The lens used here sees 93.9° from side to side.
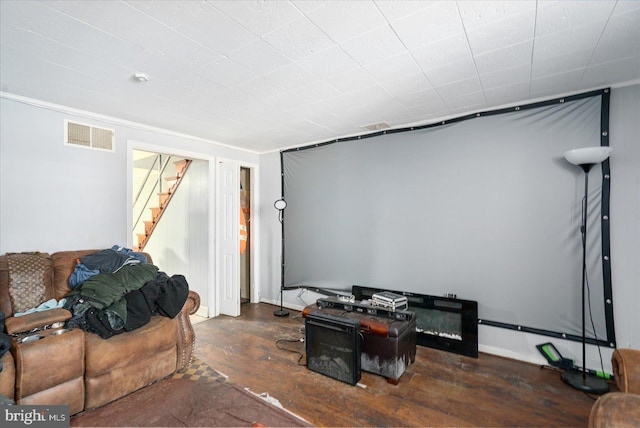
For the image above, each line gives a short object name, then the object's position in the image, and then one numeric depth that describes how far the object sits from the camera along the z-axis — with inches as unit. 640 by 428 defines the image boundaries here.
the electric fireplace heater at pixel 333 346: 94.9
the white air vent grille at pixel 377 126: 134.4
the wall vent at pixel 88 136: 112.3
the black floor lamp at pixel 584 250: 88.4
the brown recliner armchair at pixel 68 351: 69.2
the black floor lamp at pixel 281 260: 162.7
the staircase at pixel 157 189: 179.8
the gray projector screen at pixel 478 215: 102.0
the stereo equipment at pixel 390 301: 110.3
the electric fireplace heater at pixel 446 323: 115.3
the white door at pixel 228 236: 162.4
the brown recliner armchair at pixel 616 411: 37.6
